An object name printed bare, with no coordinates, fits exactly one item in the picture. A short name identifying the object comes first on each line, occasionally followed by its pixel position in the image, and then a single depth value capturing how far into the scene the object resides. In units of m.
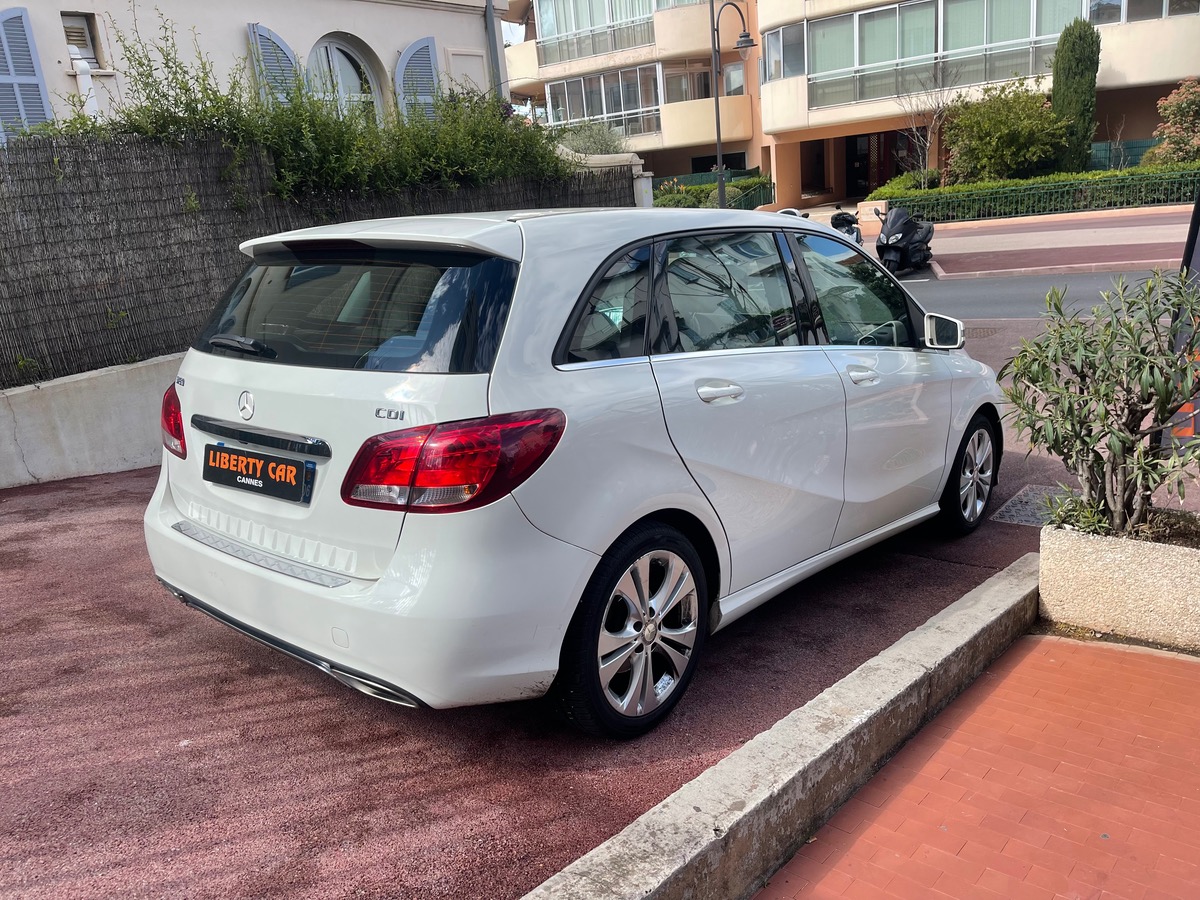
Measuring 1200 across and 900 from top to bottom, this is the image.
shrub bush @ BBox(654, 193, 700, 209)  32.75
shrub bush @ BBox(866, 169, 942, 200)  29.85
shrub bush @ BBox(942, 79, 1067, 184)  27.94
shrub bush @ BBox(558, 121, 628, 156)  36.12
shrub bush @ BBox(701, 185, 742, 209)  34.91
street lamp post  27.21
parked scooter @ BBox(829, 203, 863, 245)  18.64
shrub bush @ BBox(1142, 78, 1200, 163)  26.58
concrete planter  3.74
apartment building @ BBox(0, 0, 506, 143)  10.45
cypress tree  28.38
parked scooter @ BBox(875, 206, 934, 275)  18.94
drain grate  5.48
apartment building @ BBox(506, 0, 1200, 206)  30.03
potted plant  3.72
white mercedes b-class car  2.83
